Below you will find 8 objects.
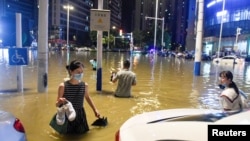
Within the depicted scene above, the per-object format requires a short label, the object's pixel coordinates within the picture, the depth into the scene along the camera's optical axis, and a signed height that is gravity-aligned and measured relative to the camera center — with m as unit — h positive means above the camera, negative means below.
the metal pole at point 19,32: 10.60 +0.43
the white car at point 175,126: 2.54 -0.70
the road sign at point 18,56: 10.12 -0.37
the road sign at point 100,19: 10.30 +0.88
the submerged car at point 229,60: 41.22 -1.67
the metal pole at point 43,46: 10.13 -0.05
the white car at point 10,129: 3.39 -0.95
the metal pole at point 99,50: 10.84 -0.14
